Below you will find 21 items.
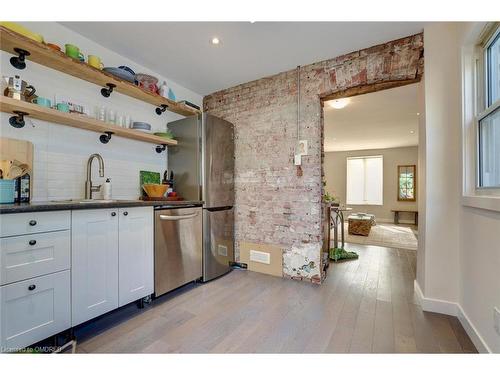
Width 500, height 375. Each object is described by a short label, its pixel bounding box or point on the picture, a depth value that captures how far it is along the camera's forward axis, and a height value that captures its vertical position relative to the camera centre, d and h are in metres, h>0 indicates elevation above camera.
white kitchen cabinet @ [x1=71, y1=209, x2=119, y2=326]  1.50 -0.53
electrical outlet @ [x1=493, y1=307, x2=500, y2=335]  1.24 -0.73
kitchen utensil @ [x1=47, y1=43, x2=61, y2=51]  1.74 +1.12
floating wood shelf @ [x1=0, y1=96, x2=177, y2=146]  1.59 +0.58
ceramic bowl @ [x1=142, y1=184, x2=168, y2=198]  2.43 -0.02
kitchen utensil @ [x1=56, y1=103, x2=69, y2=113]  1.87 +0.68
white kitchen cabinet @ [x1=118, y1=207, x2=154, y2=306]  1.79 -0.55
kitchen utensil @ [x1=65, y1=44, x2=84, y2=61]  1.87 +1.15
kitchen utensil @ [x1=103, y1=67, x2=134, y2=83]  2.14 +1.14
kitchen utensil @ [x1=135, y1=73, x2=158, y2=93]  2.49 +1.21
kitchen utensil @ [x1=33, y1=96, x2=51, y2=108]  1.75 +0.69
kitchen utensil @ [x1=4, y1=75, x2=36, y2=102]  1.61 +0.73
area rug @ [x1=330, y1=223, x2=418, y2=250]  4.51 -1.12
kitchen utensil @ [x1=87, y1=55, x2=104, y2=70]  2.02 +1.16
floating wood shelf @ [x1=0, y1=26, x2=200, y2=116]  1.59 +1.05
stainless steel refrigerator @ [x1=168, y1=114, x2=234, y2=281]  2.69 +0.17
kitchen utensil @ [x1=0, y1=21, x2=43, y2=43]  1.55 +1.14
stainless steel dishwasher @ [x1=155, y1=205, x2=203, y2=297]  2.11 -0.60
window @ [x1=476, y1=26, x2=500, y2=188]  1.46 +0.50
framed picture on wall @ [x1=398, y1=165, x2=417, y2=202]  7.50 +0.20
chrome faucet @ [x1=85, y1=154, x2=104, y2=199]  2.07 +0.11
